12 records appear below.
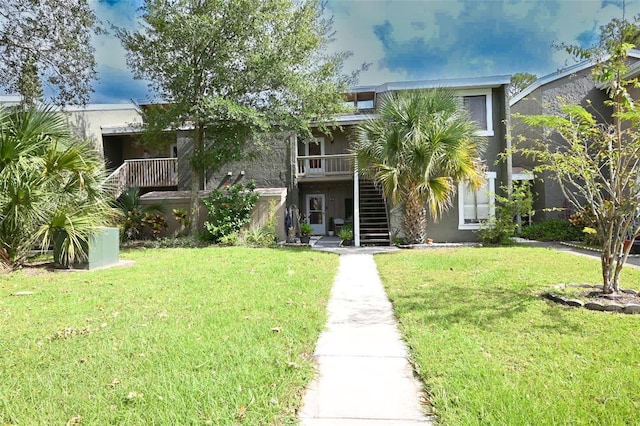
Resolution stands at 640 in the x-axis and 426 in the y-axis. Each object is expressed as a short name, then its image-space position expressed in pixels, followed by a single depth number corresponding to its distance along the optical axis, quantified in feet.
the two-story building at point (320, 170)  47.52
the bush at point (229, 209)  48.21
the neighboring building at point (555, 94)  52.60
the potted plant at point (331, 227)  63.68
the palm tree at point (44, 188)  27.20
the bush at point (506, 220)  41.91
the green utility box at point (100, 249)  29.35
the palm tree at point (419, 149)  38.40
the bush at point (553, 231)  46.52
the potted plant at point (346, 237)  47.70
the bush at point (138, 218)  50.55
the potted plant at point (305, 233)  48.51
